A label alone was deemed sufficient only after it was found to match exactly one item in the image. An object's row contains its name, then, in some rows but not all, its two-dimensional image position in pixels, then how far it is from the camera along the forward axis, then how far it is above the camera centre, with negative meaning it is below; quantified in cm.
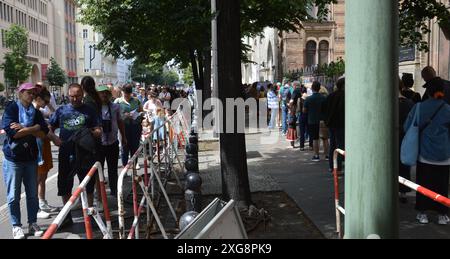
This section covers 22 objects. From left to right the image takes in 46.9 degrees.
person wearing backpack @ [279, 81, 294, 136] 1773 -22
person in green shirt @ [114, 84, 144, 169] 1042 -25
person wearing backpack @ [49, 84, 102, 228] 695 -35
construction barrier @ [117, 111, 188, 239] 506 -94
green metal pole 251 -6
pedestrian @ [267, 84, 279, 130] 1913 -8
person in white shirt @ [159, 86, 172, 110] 2645 +38
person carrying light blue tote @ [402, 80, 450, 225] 617 -54
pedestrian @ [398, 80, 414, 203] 744 -32
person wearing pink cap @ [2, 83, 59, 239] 628 -59
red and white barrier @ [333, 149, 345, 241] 570 -118
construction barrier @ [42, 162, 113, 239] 320 -77
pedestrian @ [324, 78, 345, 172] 916 -25
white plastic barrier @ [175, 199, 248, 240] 307 -77
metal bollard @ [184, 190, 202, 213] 587 -109
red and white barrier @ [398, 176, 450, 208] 329 -63
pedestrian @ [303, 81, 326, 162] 1141 -24
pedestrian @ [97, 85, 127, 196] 816 -47
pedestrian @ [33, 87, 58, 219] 771 -89
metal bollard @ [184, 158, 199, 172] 717 -84
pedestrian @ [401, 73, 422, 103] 825 +21
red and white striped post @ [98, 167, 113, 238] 474 -87
